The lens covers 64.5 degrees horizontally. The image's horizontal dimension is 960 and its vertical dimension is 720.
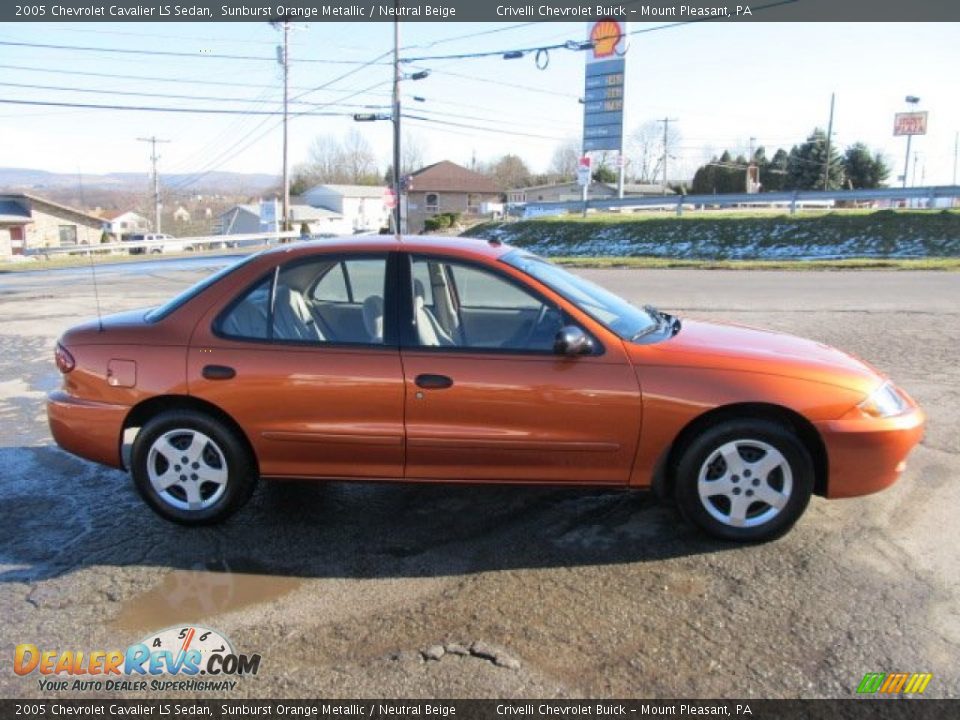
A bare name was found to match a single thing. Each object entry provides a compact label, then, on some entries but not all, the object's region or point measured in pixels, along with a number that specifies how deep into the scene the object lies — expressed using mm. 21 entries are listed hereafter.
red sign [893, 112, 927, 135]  43969
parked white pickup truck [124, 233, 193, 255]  39641
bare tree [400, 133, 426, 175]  94875
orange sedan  3824
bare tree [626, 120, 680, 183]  110562
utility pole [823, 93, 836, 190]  59875
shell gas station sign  47531
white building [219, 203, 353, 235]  75812
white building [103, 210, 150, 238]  105862
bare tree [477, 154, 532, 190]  113500
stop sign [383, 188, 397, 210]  34938
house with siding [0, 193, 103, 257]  64438
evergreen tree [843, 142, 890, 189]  65188
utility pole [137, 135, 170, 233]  70475
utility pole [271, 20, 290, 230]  40294
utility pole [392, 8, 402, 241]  32344
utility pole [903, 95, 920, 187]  47156
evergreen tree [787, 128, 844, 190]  64562
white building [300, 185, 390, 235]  88125
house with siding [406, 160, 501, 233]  82125
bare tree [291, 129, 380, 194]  105875
